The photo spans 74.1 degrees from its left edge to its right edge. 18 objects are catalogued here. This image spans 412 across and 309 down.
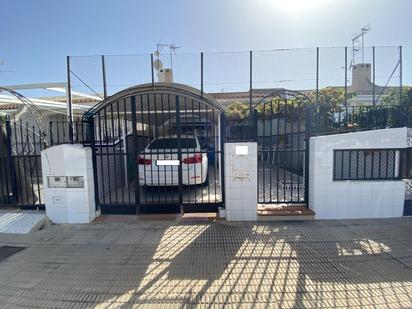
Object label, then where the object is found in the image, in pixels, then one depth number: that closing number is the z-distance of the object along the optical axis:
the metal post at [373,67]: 6.15
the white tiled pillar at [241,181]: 5.20
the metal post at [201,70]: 5.95
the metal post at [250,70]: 5.97
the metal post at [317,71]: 5.84
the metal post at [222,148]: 5.46
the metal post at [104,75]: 6.41
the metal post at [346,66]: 6.22
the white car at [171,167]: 5.86
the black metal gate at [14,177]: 5.94
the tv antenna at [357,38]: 6.37
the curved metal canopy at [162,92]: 5.30
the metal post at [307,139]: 5.32
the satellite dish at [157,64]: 6.41
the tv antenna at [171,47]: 7.92
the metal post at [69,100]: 5.50
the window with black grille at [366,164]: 5.26
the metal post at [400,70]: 6.03
